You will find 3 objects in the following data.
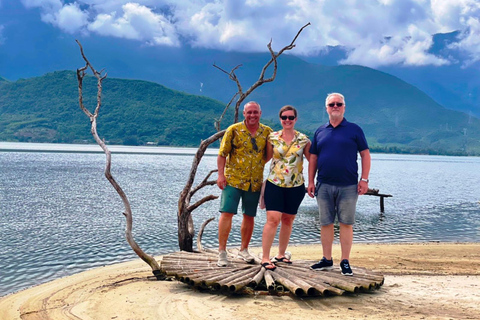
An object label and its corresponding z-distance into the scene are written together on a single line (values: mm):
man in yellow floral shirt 7016
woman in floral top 6746
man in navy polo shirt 6578
